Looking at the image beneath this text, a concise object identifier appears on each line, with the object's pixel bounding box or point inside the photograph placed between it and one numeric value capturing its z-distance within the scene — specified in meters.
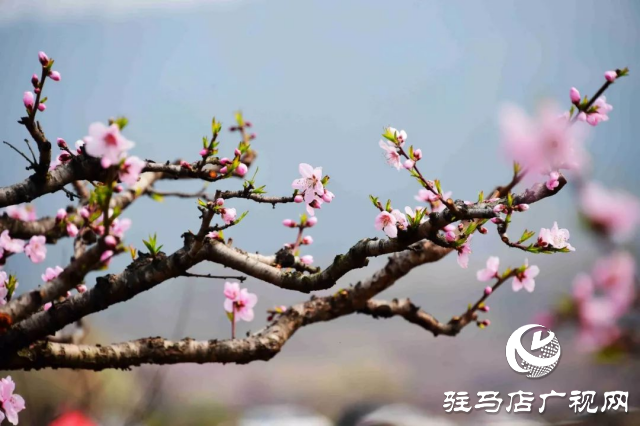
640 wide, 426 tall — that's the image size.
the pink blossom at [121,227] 3.19
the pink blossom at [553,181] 2.95
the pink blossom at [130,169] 2.91
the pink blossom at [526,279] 3.17
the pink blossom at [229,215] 3.01
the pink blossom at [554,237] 3.00
